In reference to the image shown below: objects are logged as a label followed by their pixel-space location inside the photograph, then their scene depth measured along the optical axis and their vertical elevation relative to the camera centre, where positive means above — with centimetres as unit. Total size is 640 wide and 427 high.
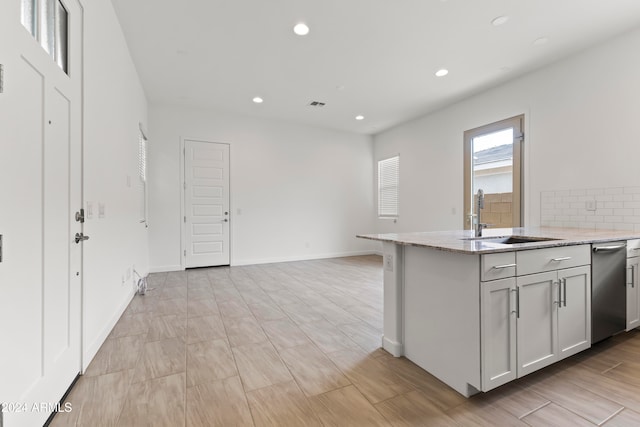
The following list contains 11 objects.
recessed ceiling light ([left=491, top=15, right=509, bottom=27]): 273 +188
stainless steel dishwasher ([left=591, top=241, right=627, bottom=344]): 218 -58
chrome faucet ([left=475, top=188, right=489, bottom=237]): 242 +5
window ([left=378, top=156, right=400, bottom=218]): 642 +65
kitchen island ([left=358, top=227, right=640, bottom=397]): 163 -57
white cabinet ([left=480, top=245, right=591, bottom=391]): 164 -63
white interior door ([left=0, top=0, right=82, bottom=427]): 120 -6
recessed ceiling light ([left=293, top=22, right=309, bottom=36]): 290 +190
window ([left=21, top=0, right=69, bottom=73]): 144 +104
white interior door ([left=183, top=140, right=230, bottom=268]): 534 +19
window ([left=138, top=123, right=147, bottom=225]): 427 +66
